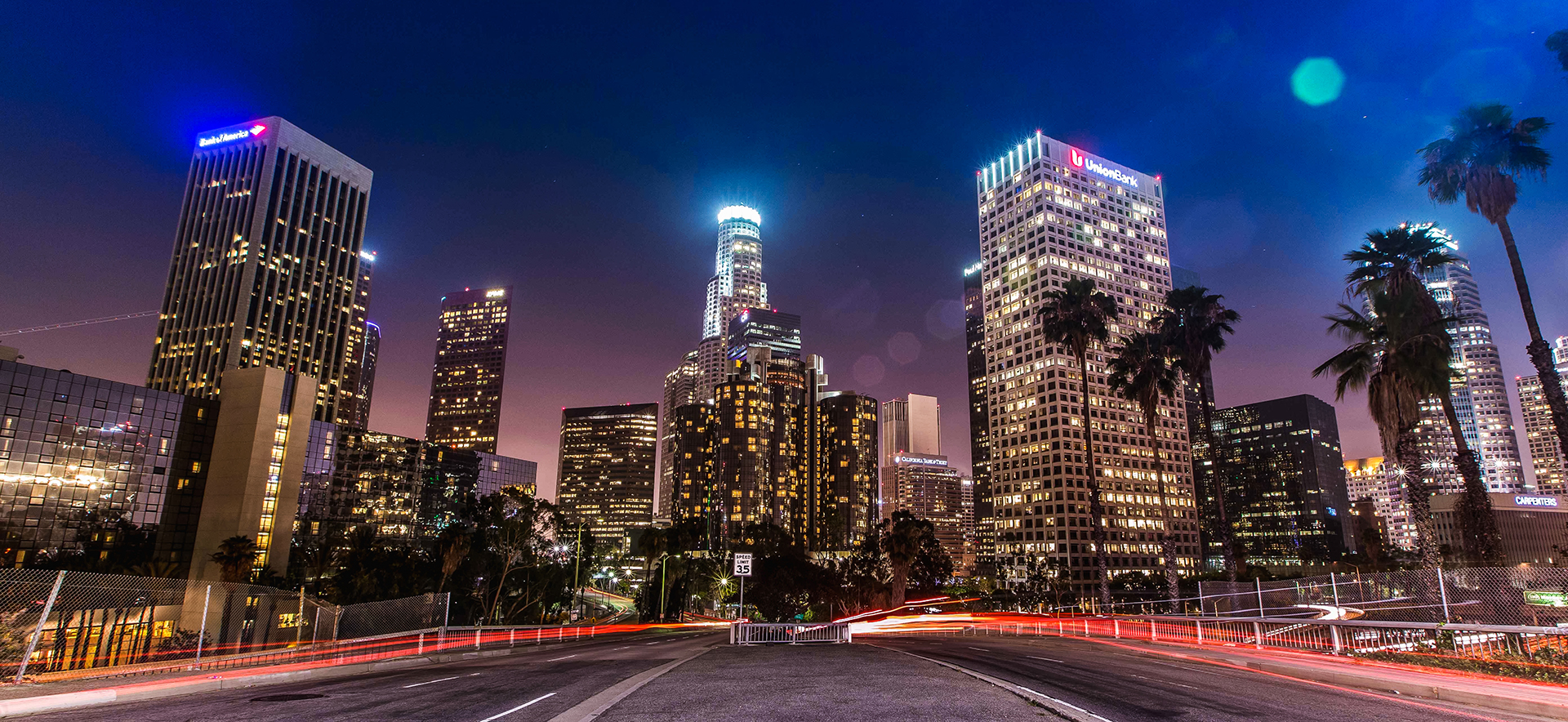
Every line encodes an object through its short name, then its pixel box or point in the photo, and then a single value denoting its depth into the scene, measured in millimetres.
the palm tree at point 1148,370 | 57969
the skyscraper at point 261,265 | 160625
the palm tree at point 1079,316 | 65500
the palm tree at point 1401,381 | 32875
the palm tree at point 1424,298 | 32406
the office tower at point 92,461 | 73812
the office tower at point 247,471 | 70062
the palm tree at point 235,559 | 59719
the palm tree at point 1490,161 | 32906
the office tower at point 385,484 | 130000
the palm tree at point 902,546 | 77375
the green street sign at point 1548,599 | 23203
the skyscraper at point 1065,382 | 172750
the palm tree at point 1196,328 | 57250
